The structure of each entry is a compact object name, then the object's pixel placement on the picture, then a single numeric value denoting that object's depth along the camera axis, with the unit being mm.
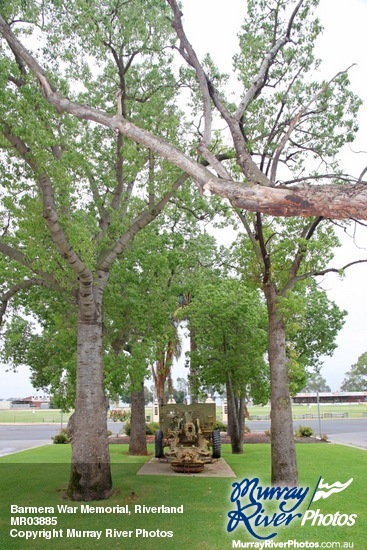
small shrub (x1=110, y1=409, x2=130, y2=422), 42075
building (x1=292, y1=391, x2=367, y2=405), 86488
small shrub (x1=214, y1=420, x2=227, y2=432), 32025
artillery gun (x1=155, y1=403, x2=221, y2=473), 15906
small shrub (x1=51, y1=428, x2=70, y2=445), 26047
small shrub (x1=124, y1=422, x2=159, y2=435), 29812
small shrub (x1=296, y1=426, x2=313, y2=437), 28822
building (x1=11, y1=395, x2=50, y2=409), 100375
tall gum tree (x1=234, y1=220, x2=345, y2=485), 12406
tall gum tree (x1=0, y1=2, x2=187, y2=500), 10523
